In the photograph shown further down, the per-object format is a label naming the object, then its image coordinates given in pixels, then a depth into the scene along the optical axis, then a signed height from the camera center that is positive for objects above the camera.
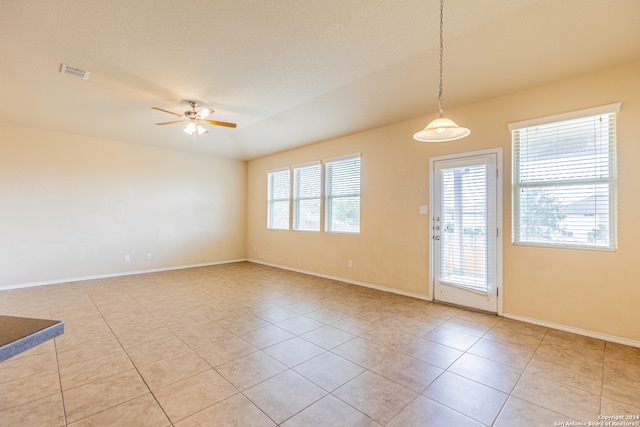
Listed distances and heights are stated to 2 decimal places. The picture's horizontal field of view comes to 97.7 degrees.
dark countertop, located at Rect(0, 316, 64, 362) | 1.01 -0.46
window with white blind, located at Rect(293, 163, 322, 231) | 6.04 +0.47
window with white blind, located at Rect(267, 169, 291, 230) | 6.83 +0.45
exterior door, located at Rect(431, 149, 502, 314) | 3.67 -0.15
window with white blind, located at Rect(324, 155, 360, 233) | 5.34 +0.44
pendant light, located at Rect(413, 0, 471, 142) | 2.26 +0.75
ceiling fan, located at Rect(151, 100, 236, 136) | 4.20 +1.47
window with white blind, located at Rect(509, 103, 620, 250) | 2.97 +0.46
